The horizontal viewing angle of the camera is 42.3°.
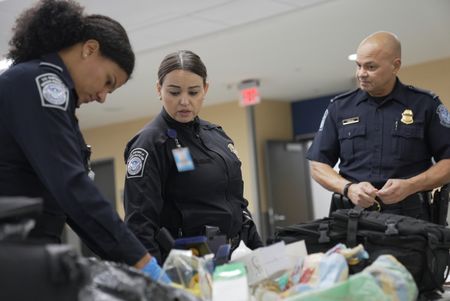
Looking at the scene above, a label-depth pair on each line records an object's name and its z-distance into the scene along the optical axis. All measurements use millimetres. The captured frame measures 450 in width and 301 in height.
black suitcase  895
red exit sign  7184
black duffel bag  1546
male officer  2014
